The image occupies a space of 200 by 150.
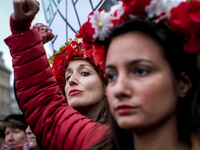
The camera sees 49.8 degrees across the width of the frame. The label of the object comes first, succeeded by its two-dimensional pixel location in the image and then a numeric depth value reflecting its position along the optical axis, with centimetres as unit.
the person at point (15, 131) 364
